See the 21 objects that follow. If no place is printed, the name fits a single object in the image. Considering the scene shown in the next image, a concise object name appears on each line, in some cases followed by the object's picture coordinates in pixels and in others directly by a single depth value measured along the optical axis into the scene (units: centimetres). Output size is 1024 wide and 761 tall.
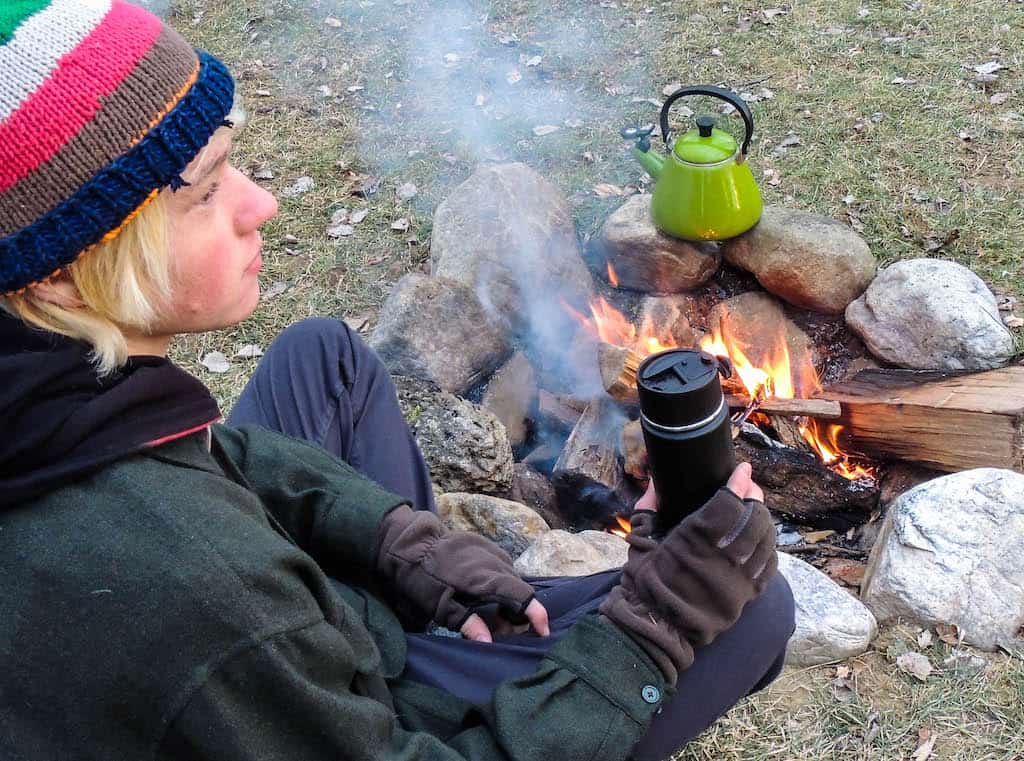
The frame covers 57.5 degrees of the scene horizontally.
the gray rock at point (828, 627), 260
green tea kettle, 359
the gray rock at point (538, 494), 334
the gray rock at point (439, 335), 353
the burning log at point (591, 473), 325
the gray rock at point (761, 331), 365
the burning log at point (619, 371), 329
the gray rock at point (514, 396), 361
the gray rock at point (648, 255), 382
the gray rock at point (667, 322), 367
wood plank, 305
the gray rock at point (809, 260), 367
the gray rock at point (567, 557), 271
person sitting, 132
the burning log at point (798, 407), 326
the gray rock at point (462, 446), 315
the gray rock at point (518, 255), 388
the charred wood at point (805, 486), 321
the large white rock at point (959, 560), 262
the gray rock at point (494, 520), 293
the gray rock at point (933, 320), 339
